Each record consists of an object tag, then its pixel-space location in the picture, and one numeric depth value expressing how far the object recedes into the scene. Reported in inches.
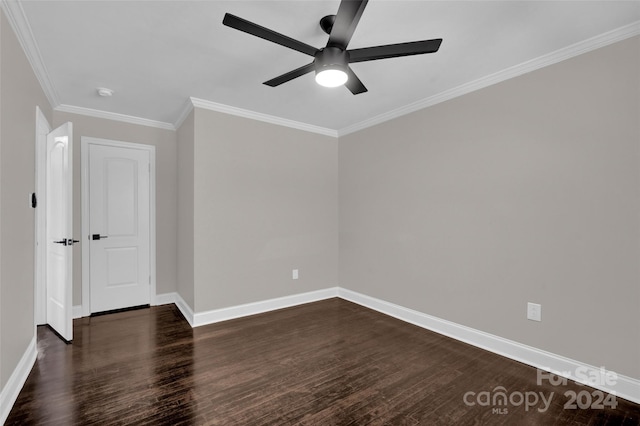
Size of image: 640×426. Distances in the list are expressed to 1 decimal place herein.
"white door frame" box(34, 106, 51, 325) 110.6
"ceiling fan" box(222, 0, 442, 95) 63.7
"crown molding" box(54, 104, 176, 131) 145.2
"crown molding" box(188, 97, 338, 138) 139.6
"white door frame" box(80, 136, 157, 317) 149.9
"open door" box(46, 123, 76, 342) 118.9
